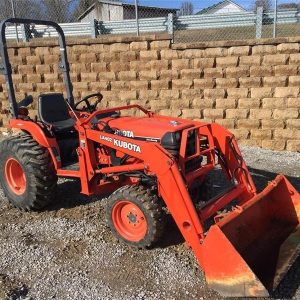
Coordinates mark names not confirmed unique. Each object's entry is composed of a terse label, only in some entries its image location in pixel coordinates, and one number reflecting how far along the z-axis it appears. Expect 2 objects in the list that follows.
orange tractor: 3.30
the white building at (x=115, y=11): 11.85
